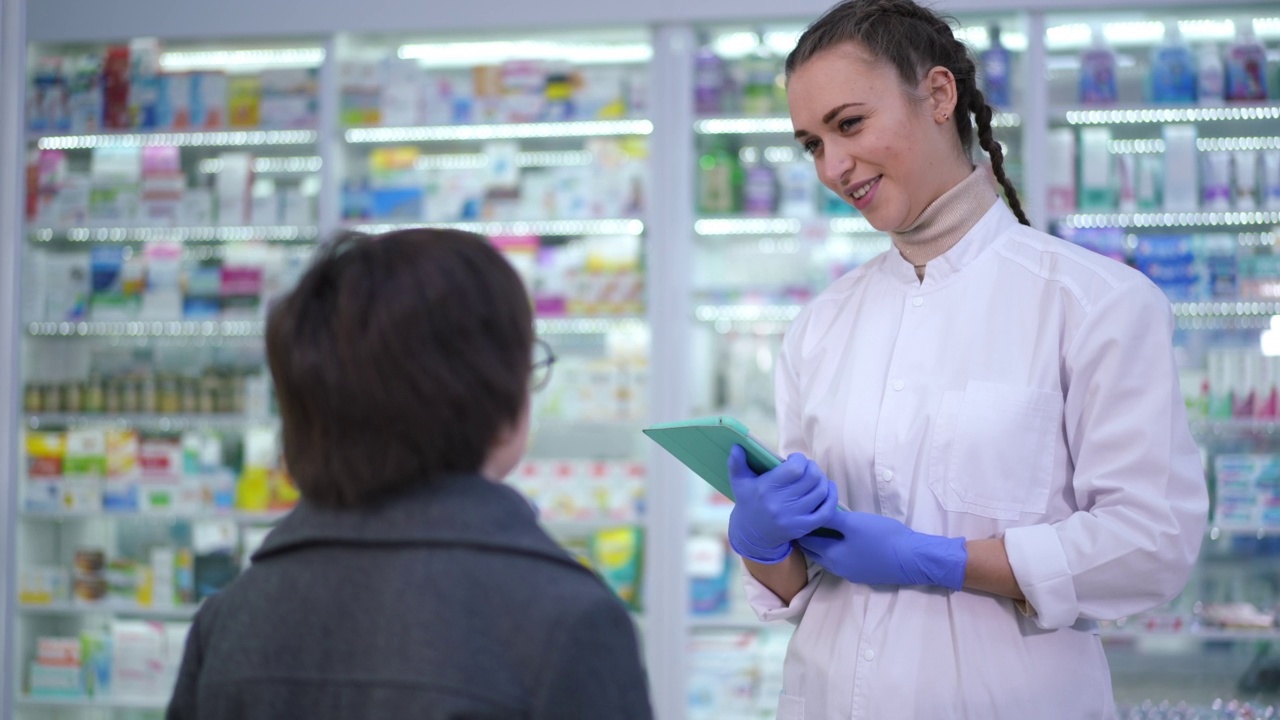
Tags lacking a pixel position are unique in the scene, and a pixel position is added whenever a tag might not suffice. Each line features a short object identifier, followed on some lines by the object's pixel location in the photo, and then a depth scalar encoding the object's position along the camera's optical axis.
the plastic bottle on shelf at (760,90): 4.46
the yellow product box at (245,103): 4.71
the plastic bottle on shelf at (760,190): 4.47
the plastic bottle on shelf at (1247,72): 4.16
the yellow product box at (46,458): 4.77
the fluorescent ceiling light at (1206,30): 4.34
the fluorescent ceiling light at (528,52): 4.69
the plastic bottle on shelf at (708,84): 4.44
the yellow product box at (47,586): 4.75
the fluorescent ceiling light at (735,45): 4.56
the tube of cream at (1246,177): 4.17
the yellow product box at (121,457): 4.76
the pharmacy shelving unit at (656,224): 4.27
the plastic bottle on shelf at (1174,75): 4.21
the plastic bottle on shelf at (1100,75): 4.22
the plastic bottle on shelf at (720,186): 4.47
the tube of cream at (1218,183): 4.17
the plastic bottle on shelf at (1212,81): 4.18
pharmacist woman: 1.52
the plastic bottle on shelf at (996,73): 4.20
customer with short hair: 0.97
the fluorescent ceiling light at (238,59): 4.86
